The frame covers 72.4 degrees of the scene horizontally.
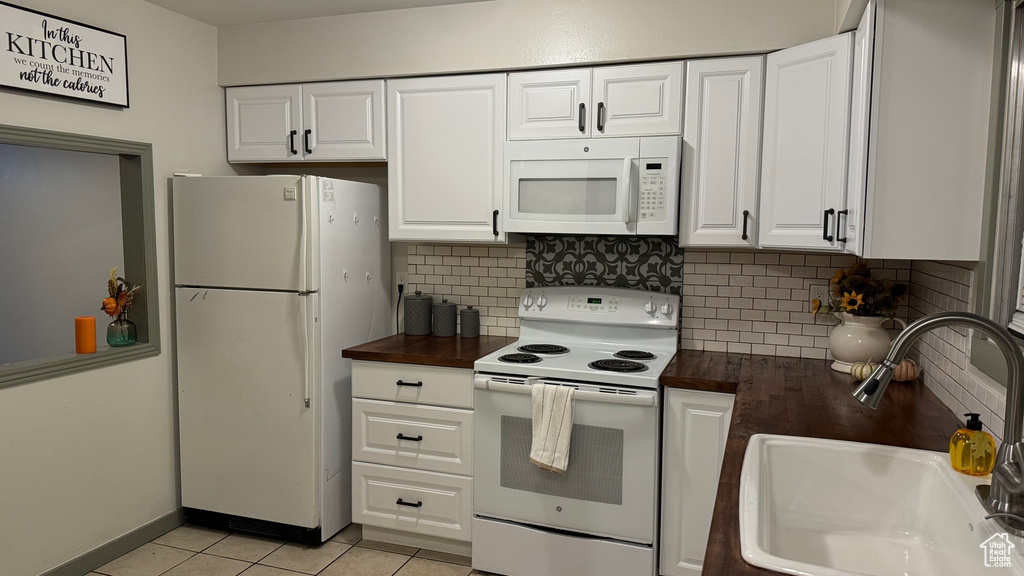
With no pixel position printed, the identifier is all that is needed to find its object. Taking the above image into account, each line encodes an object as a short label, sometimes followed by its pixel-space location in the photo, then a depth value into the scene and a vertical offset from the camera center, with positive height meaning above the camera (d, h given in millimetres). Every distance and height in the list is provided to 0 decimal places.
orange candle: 2920 -414
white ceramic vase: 2703 -369
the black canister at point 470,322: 3480 -405
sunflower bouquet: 2738 -188
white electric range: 2674 -911
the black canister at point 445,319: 3498 -393
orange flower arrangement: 3033 -273
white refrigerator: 3072 -489
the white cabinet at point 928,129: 1917 +331
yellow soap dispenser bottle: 1488 -437
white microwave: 2834 +232
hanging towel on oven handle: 2689 -711
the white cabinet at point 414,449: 3010 -923
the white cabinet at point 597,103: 2857 +587
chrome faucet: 1236 -268
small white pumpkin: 2520 -448
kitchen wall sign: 2566 +699
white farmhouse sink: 1378 -578
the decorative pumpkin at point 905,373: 2564 -466
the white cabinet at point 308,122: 3299 +565
